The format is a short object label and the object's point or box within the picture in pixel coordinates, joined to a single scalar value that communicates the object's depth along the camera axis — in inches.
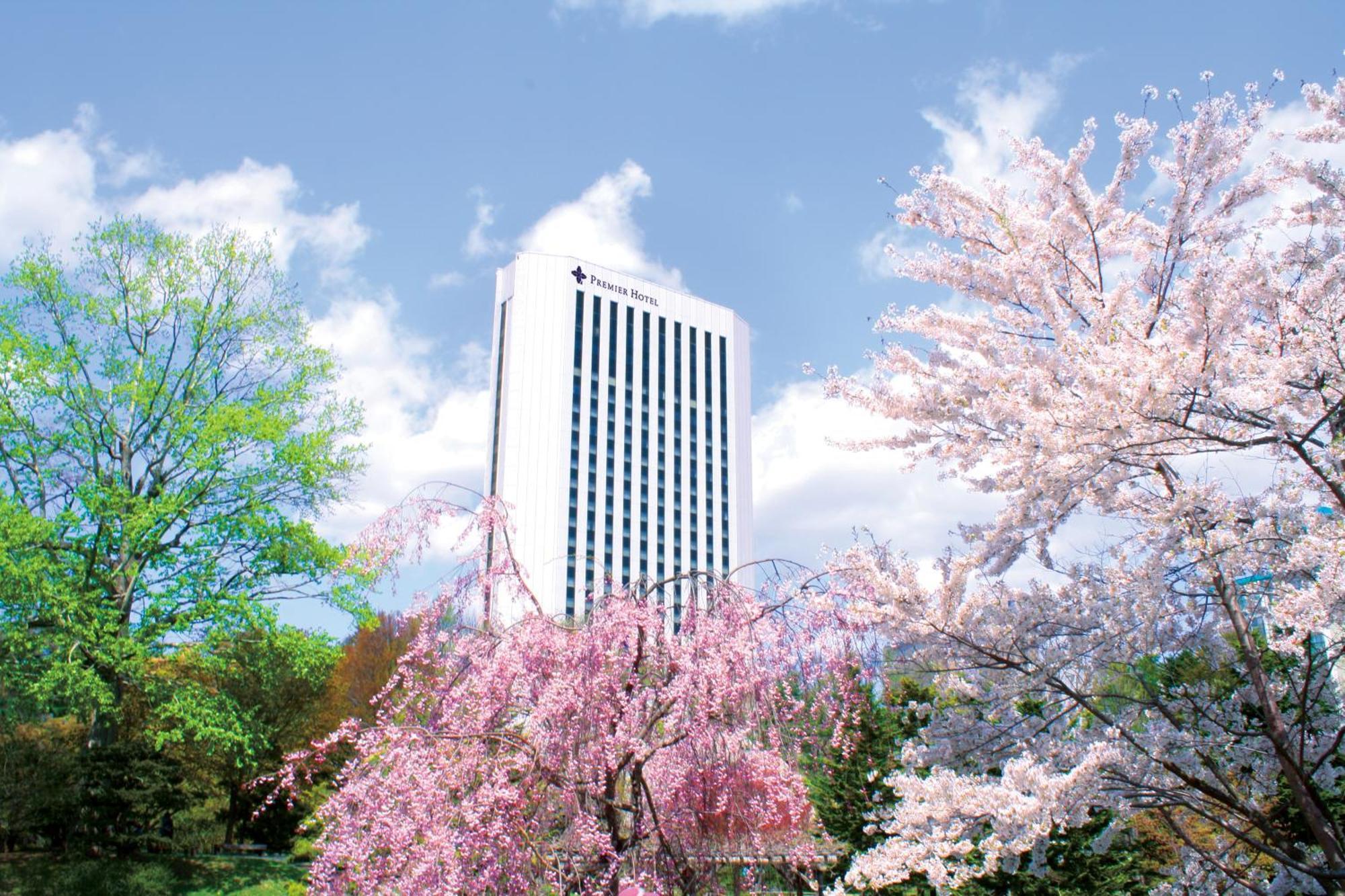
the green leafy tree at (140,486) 540.1
